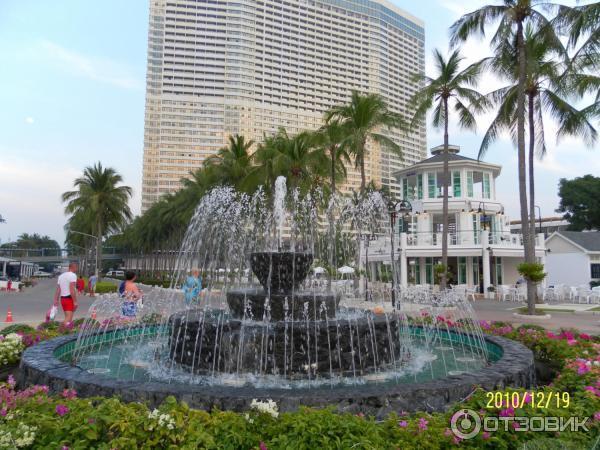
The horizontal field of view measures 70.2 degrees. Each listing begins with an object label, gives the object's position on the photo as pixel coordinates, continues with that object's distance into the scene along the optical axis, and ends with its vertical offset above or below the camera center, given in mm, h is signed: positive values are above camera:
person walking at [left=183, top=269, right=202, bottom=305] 12727 -1021
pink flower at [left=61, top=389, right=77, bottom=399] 4723 -1547
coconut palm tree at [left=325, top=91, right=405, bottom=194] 25781 +8354
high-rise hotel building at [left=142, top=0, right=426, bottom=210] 122188 +56459
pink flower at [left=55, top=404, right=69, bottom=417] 3930 -1437
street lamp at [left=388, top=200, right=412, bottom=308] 18528 +2046
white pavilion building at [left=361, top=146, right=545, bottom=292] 31172 +2458
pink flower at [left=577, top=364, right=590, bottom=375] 5452 -1457
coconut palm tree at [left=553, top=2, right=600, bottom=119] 16156 +8462
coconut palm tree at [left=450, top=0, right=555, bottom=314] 18781 +10103
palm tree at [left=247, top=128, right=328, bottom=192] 29547 +6567
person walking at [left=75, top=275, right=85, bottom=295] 18636 -1385
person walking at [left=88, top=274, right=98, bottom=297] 31075 -2365
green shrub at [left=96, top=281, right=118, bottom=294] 33381 -2720
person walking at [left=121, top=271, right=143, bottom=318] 10650 -1061
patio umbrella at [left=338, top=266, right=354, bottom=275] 34397 -1138
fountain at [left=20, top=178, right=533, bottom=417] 4855 -1600
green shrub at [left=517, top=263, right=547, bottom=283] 17922 -625
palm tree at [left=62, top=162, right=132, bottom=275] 43688 +6047
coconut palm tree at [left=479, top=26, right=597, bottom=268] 19688 +7955
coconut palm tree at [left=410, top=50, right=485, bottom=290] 24292 +9327
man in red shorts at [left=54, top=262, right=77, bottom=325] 10672 -939
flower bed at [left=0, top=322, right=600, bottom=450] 3512 -1498
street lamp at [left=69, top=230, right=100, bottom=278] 39588 -349
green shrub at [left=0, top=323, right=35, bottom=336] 9325 -1691
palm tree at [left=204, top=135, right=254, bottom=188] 34531 +7412
